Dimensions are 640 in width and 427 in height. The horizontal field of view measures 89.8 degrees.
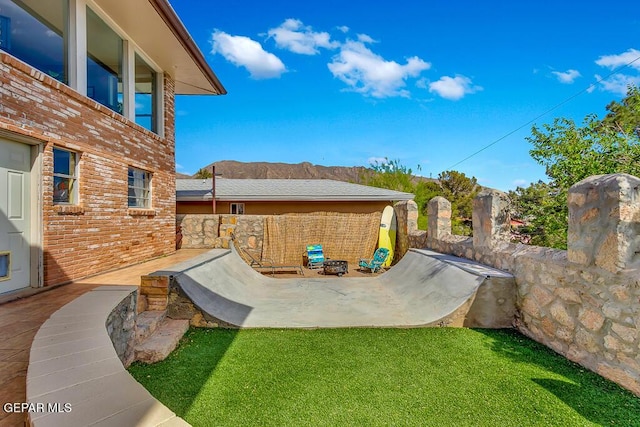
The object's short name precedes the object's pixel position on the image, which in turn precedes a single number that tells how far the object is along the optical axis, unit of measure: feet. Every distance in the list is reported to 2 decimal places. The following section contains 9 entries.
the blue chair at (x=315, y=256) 37.47
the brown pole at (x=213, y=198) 42.60
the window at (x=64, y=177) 16.79
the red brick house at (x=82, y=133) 14.51
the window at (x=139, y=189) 24.44
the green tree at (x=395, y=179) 69.26
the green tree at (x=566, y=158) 19.61
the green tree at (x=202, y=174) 120.78
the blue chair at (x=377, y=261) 35.15
